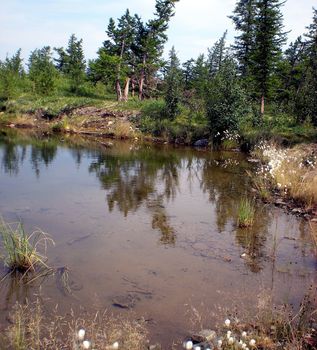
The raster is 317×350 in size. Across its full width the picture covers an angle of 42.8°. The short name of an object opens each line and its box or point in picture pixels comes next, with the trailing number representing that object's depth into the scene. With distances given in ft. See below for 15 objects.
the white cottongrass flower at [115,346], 12.54
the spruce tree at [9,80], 115.34
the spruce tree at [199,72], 136.77
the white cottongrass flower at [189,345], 12.45
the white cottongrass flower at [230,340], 13.47
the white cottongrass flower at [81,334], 12.38
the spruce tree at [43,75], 120.06
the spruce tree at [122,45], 116.16
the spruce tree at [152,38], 116.16
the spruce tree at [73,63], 136.46
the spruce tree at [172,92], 87.15
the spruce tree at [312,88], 72.74
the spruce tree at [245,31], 104.19
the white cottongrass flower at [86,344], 11.88
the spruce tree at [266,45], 89.40
